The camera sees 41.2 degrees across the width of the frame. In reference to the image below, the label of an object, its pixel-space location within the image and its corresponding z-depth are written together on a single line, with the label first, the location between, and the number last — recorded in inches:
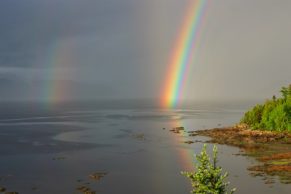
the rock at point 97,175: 2508.6
